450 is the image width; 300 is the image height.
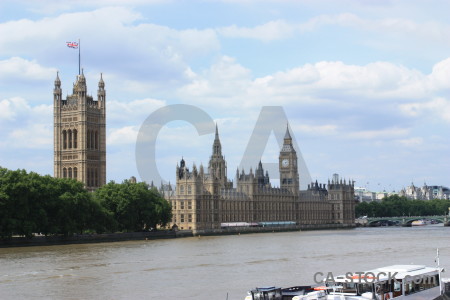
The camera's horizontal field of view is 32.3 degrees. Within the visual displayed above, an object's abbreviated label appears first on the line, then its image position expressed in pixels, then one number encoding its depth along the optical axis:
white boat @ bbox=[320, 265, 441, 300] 29.94
